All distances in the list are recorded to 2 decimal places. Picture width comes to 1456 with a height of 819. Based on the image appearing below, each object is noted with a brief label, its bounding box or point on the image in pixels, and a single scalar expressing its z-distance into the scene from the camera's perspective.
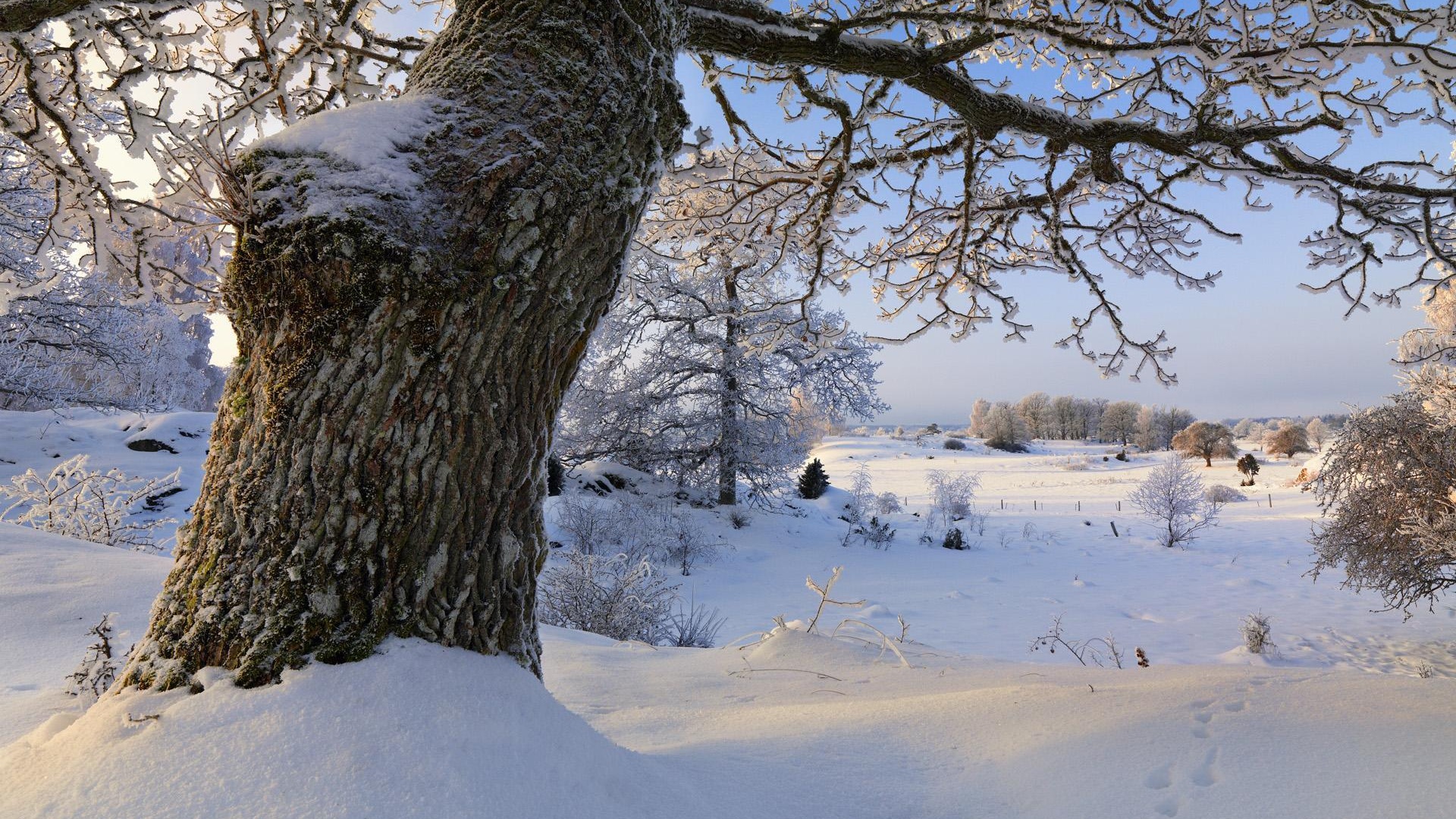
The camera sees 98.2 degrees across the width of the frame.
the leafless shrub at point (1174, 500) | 13.41
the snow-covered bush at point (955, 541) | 13.03
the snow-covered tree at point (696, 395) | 13.48
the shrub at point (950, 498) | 16.62
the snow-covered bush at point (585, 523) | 10.11
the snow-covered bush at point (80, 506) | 4.96
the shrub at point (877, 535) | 13.00
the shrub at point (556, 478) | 12.11
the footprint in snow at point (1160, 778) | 1.44
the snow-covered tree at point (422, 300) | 1.33
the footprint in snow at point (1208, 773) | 1.43
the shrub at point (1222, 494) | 18.20
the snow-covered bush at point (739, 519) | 12.85
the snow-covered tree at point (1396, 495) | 6.04
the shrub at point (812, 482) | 17.27
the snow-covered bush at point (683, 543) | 10.35
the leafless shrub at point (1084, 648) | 6.33
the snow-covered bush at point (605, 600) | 5.19
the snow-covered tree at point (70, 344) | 9.21
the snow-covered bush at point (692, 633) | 5.30
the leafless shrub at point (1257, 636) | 6.73
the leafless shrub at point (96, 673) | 1.72
